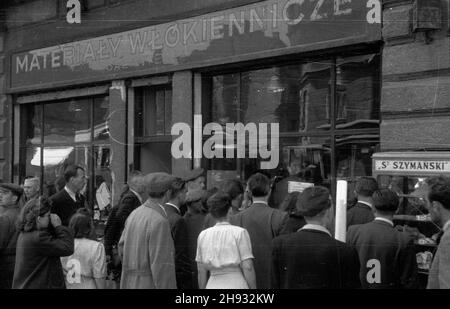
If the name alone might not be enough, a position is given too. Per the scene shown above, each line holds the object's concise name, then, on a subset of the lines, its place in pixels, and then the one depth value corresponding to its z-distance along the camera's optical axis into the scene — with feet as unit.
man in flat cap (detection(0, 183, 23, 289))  16.83
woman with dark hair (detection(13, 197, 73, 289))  14.94
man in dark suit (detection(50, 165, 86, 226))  21.35
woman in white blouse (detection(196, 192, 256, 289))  13.76
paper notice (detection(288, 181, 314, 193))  22.63
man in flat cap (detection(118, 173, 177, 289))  14.65
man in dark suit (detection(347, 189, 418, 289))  14.06
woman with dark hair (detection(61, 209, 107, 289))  15.61
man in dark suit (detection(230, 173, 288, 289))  15.42
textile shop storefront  21.26
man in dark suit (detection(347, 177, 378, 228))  16.22
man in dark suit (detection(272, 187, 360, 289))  11.50
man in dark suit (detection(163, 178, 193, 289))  15.85
